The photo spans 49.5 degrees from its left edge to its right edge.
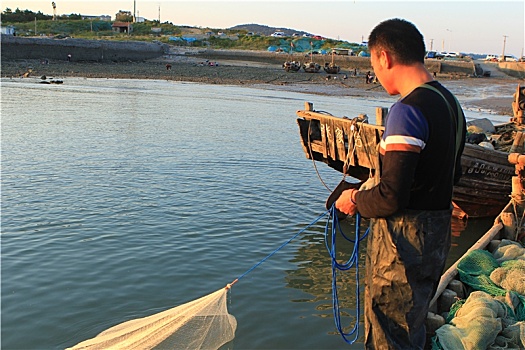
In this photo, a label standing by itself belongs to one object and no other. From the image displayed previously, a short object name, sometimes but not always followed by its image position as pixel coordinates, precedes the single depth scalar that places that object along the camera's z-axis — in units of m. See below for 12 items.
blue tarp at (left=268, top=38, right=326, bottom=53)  94.64
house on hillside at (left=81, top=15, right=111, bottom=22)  119.06
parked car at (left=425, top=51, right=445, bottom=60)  79.68
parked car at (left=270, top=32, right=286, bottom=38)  104.25
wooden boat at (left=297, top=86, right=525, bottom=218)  9.55
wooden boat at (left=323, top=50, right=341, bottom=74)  59.74
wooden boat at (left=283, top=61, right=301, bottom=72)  60.56
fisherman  3.22
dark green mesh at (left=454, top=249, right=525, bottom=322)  5.98
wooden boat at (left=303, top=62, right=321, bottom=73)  59.75
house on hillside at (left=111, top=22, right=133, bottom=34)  102.22
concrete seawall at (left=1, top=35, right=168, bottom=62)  58.06
